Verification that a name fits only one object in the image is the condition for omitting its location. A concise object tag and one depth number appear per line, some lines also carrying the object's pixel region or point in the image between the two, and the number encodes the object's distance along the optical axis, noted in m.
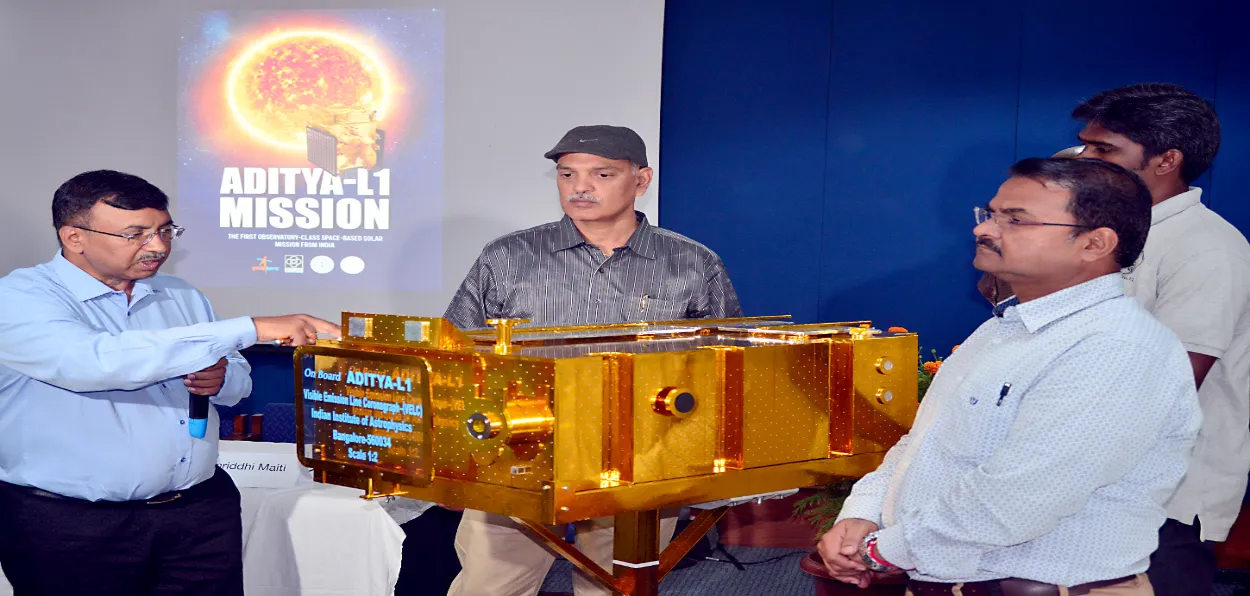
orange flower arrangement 4.46
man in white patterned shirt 1.87
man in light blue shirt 2.69
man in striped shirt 3.14
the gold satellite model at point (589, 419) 1.90
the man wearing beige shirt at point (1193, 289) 2.43
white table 3.65
